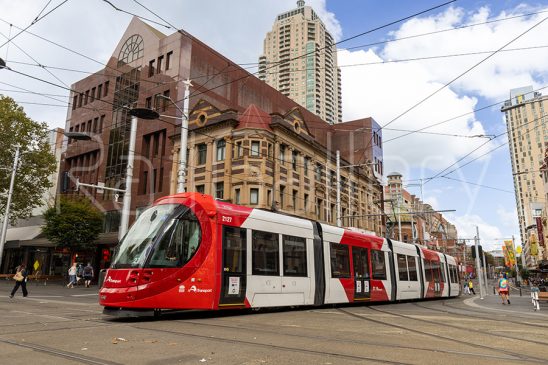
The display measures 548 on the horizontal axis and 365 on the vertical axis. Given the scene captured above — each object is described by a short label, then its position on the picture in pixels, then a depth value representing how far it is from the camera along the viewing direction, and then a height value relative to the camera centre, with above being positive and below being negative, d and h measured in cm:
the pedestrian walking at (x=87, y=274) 2769 -42
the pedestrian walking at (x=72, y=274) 2766 -47
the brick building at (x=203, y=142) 3141 +1060
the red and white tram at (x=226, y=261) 975 +23
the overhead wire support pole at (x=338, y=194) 2792 +494
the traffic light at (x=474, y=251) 3023 +154
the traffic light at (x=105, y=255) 2534 +76
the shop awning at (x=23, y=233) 4222 +337
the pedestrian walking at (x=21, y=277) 1781 -44
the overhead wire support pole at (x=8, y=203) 2998 +438
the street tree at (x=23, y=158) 3412 +880
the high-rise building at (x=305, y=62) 13438 +6515
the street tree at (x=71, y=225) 3316 +329
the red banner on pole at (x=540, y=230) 5756 +590
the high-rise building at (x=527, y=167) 12131 +3100
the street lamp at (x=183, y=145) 1716 +513
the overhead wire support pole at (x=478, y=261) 3059 +88
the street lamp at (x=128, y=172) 1887 +454
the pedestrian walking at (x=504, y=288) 2175 -73
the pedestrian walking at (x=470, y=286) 3878 -117
